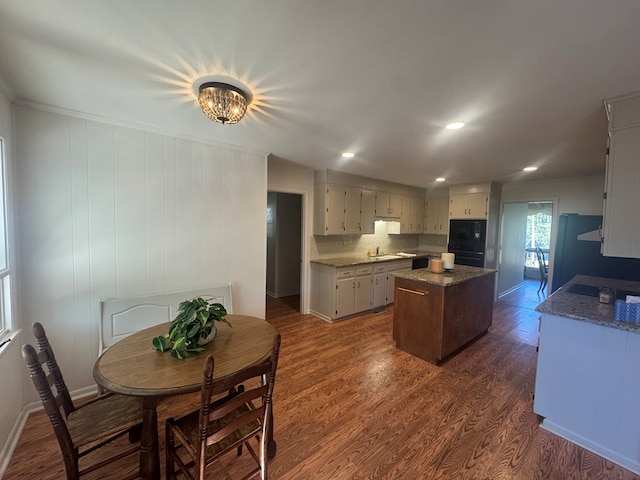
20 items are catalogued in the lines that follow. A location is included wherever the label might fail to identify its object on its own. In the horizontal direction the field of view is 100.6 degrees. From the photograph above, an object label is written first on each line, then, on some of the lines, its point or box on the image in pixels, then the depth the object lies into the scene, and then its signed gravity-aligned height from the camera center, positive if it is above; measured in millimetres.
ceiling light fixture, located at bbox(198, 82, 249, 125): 1619 +781
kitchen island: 2936 -936
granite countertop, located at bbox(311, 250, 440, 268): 4274 -539
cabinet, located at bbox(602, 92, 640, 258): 1728 +373
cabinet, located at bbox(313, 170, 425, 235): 4344 +482
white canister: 3494 -388
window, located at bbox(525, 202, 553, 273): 8031 -72
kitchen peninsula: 1733 -1019
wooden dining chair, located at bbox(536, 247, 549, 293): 6298 -869
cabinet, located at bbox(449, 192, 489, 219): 5086 +536
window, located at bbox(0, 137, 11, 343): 1835 -303
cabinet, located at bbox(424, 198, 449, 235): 5934 +353
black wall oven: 5125 -168
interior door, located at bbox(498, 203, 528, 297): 5711 -282
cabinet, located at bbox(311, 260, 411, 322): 4188 -992
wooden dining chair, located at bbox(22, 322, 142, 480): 1206 -1060
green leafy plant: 1554 -647
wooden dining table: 1287 -769
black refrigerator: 3730 -354
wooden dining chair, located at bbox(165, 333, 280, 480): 1127 -1033
